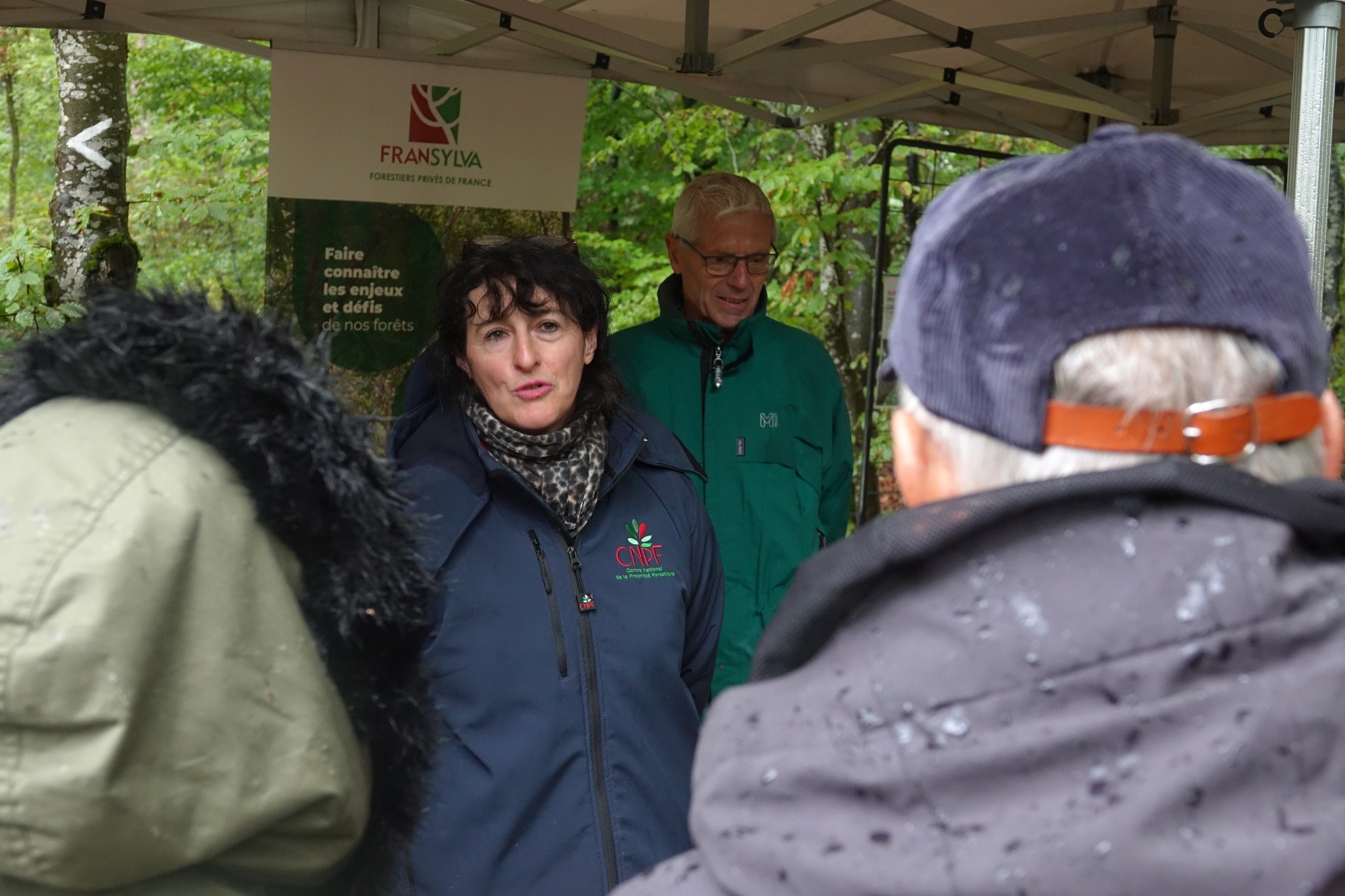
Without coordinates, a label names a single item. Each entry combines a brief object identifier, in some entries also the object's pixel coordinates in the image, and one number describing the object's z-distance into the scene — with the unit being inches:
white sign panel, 167.9
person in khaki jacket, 40.3
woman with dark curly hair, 82.1
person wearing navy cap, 29.8
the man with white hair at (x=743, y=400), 136.9
